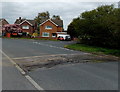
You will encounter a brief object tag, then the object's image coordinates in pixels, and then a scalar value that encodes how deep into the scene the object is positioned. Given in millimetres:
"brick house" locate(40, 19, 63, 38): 32271
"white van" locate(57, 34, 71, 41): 25874
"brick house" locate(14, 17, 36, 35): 35550
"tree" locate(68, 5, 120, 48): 11968
